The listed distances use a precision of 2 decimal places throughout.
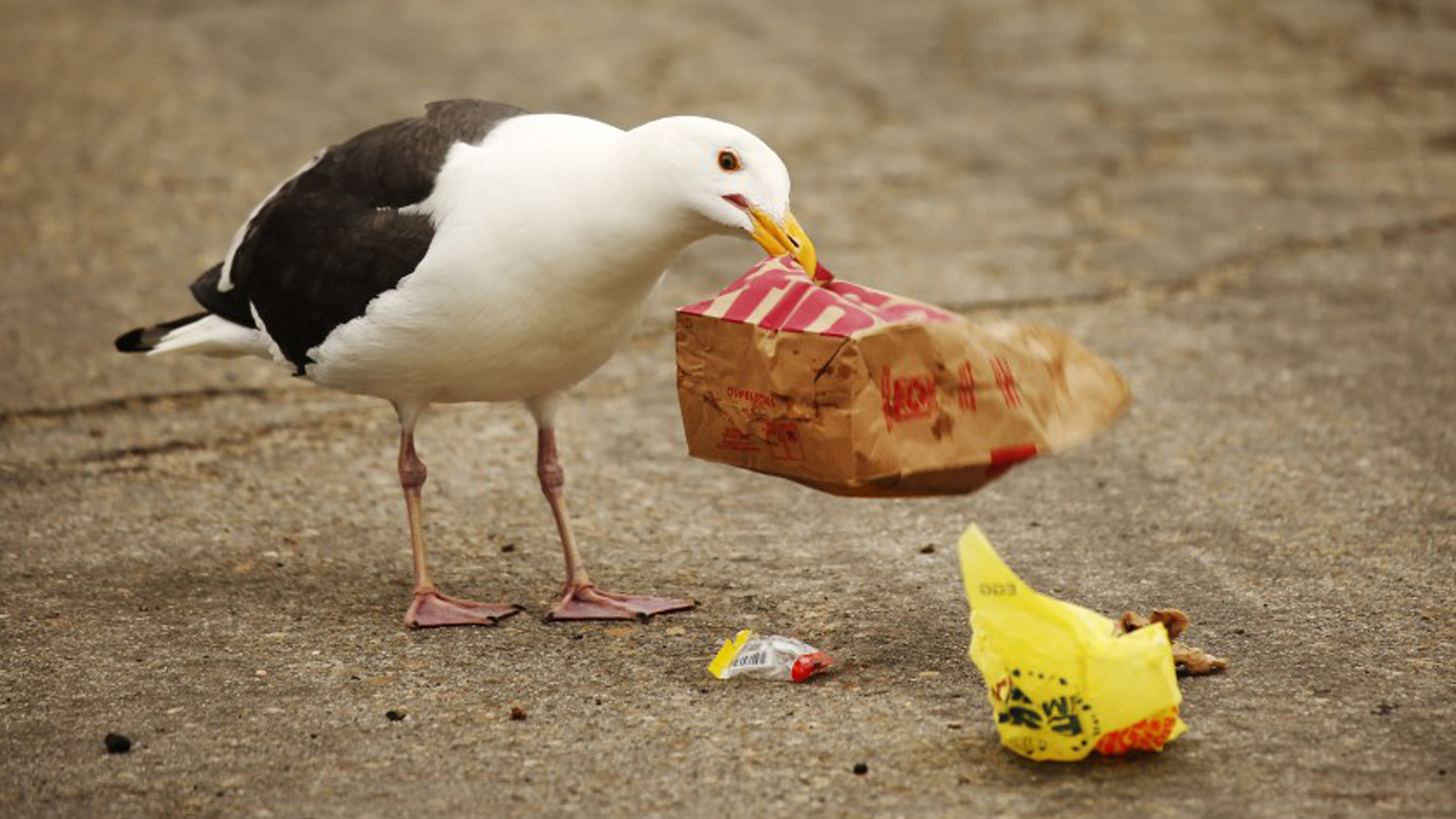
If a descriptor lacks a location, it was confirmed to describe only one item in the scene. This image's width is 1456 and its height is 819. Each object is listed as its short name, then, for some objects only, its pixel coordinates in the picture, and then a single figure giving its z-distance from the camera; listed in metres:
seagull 7.98
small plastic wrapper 8.03
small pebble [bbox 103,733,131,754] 7.44
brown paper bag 7.26
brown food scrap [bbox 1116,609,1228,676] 7.68
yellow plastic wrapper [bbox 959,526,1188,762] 6.83
